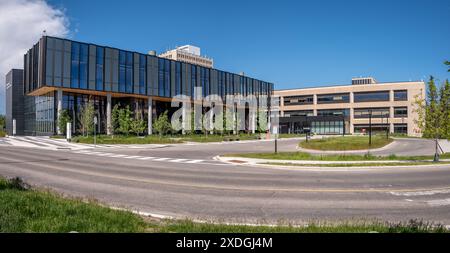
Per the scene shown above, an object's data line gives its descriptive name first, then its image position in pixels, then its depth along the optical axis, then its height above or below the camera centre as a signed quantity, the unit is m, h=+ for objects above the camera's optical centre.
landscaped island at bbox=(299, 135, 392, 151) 35.82 -2.41
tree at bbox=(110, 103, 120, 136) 53.51 +0.97
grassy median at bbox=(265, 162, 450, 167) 20.05 -2.69
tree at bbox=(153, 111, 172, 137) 53.28 +0.20
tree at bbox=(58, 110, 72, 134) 50.50 +1.20
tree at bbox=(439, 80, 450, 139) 22.73 +1.24
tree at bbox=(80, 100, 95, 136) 48.16 +1.31
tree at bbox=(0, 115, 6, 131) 88.99 +1.17
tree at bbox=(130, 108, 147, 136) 48.29 +0.16
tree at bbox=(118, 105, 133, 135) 49.38 +0.85
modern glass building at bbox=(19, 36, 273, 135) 49.56 +8.87
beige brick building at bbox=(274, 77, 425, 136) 89.38 +6.45
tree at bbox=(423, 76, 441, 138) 23.22 +0.98
